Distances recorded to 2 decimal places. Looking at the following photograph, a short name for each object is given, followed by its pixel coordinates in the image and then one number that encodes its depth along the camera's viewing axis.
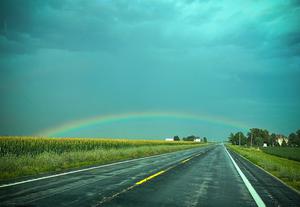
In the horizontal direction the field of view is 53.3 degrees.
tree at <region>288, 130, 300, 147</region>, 193.46
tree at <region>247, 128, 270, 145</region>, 193.50
